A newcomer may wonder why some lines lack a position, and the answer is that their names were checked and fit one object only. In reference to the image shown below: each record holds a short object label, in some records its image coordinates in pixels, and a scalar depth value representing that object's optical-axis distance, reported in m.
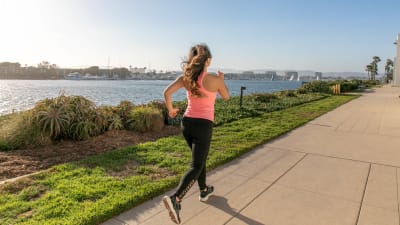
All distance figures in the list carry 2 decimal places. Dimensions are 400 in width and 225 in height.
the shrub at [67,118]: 5.33
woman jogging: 2.67
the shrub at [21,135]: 5.09
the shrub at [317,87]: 24.59
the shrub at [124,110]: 6.83
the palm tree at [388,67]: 91.66
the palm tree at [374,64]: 89.19
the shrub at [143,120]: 6.62
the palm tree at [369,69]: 91.25
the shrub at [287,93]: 19.46
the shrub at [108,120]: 6.19
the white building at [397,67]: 44.38
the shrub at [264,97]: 15.11
